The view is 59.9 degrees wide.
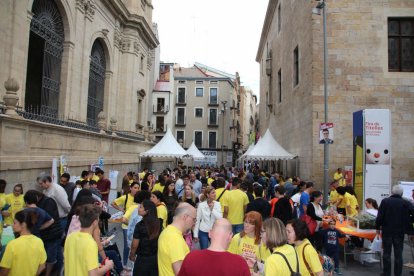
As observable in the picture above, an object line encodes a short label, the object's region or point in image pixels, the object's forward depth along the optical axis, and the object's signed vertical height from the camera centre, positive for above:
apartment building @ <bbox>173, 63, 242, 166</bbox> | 53.72 +6.93
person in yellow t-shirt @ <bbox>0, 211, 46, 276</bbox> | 3.95 -1.09
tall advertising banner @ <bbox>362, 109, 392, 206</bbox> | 10.66 +0.32
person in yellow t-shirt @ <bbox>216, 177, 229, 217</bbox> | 7.56 -0.79
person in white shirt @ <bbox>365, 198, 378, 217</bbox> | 8.22 -1.01
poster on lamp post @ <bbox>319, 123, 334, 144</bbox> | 11.11 +0.88
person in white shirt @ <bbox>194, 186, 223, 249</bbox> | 7.10 -1.13
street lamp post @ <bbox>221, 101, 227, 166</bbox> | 50.34 +4.03
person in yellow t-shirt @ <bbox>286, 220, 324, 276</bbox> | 3.93 -0.99
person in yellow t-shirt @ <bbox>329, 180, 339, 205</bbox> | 10.40 -1.04
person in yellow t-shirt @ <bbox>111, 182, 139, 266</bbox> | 7.41 -0.93
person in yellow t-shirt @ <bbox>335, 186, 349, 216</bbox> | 9.22 -1.04
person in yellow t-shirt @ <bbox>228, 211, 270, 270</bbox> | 4.47 -1.04
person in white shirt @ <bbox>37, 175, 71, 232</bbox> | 6.69 -0.71
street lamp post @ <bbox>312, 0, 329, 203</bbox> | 11.43 +2.21
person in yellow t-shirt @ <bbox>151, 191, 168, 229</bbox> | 5.68 -0.82
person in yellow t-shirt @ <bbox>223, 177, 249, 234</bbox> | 7.62 -1.00
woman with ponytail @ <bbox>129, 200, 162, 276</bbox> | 4.22 -1.02
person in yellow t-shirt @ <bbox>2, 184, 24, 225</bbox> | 6.80 -0.93
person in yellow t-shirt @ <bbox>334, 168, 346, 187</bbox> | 13.88 -0.59
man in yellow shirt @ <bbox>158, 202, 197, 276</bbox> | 3.49 -0.86
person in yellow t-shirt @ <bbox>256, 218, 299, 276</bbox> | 3.36 -0.90
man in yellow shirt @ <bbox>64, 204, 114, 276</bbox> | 3.53 -0.96
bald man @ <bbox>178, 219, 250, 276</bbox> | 2.62 -0.76
